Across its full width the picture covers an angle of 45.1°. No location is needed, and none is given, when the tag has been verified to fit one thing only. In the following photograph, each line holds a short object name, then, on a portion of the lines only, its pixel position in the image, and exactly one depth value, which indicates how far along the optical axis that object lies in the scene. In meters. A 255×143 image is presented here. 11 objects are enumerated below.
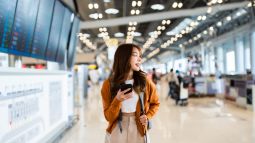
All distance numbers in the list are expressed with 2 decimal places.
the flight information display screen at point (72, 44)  7.93
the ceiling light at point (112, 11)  6.92
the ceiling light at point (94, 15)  6.88
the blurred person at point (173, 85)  10.97
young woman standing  2.05
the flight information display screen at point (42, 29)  5.02
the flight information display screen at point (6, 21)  3.58
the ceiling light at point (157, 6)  7.43
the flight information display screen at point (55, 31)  5.91
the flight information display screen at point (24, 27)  4.09
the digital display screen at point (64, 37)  6.87
